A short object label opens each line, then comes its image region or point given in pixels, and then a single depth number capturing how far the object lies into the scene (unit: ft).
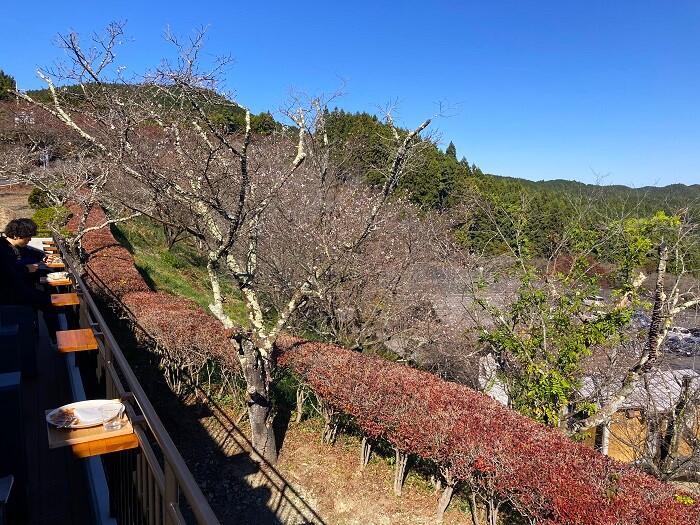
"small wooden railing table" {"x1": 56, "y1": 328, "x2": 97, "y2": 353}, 9.94
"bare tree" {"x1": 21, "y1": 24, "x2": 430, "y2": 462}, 15.19
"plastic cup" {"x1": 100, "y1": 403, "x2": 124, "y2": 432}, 6.60
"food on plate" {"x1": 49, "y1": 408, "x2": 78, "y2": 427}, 6.52
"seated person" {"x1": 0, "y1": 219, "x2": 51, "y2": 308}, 10.62
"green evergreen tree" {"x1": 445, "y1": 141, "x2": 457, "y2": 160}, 123.22
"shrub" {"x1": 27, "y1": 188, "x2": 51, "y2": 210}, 54.65
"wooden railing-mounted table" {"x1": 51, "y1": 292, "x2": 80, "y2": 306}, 14.29
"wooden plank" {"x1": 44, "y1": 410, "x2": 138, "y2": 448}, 6.26
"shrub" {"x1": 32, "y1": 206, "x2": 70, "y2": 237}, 34.27
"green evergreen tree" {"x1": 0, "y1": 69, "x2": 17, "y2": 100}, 73.97
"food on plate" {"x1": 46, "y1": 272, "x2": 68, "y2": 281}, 17.58
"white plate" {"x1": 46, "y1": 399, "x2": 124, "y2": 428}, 6.56
